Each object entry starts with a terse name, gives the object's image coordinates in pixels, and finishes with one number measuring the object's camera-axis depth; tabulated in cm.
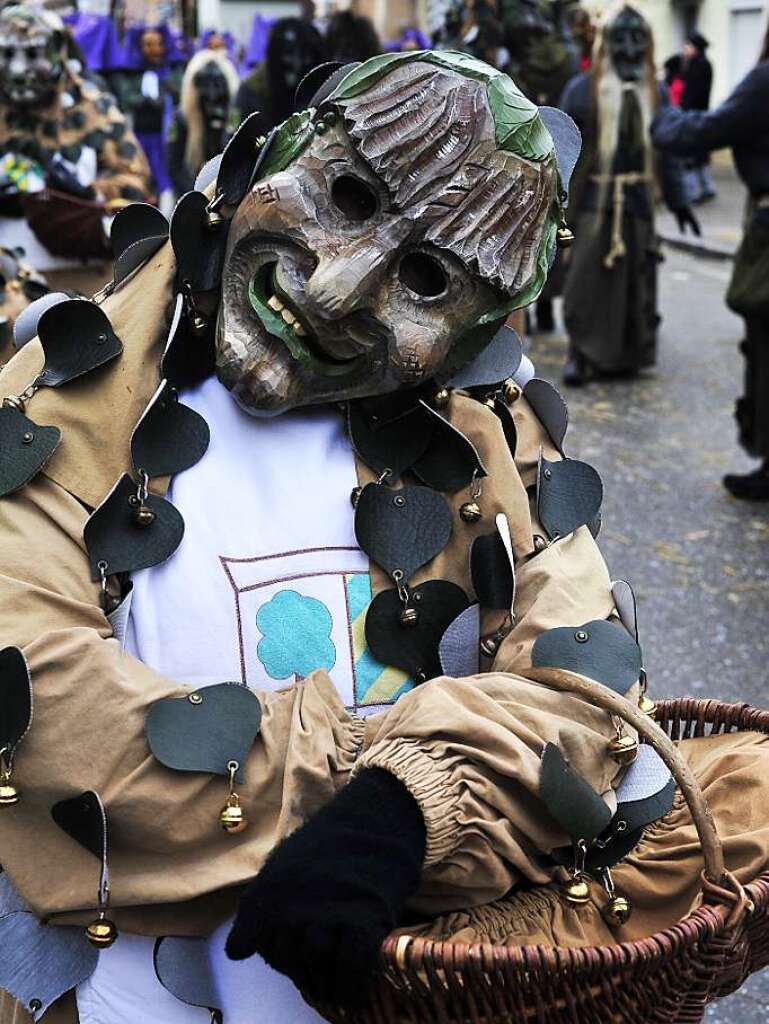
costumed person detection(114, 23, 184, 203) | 1251
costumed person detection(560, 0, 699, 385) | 723
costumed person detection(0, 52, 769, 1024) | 154
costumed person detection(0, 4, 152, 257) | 504
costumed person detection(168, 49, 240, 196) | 902
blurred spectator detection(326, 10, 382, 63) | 842
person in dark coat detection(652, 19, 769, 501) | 546
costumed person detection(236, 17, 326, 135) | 809
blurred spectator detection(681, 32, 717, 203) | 1606
